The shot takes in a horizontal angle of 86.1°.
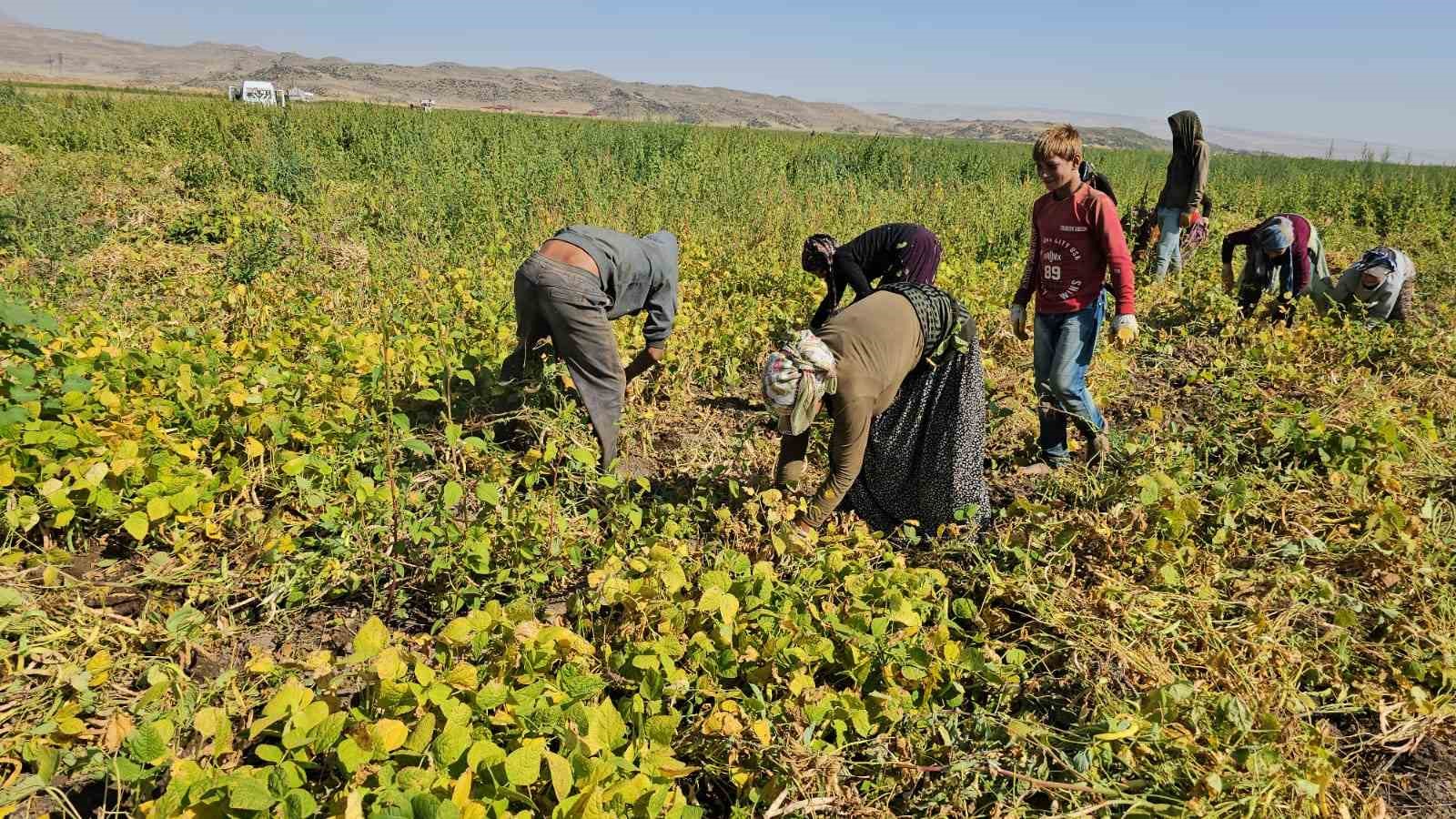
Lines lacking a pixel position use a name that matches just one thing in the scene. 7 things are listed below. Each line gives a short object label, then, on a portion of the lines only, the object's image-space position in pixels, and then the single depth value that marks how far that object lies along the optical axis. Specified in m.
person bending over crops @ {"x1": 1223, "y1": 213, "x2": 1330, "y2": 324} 5.03
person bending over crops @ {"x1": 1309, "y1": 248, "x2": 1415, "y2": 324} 4.84
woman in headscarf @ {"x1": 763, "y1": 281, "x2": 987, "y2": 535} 2.40
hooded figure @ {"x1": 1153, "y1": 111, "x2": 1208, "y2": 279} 5.77
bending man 3.17
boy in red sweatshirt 3.27
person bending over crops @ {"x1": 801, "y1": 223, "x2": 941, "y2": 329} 4.02
